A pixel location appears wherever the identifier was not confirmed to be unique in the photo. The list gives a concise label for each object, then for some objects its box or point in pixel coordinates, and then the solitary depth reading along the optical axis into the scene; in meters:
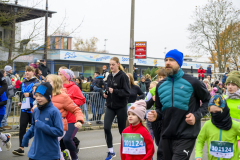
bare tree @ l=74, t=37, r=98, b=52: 73.00
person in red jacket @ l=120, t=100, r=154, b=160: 4.38
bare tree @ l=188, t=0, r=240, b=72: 45.41
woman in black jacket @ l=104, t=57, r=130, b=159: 6.94
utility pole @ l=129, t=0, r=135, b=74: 15.77
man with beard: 3.96
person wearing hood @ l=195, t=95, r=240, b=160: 4.25
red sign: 16.08
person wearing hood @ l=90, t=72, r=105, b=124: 13.43
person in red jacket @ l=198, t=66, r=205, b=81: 30.97
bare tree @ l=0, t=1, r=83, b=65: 14.96
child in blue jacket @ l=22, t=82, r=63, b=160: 4.40
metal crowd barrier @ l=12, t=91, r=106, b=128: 13.28
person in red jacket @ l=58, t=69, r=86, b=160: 6.10
